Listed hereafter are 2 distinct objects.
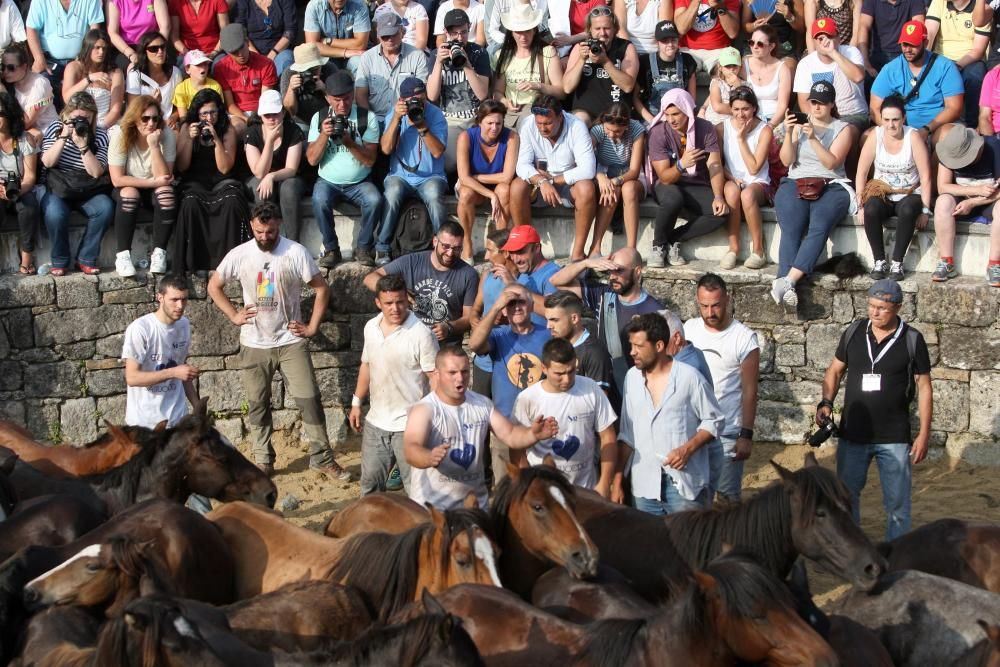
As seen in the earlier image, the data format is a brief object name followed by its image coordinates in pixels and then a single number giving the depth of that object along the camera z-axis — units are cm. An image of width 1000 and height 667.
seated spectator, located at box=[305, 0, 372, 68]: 1310
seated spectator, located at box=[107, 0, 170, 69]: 1312
